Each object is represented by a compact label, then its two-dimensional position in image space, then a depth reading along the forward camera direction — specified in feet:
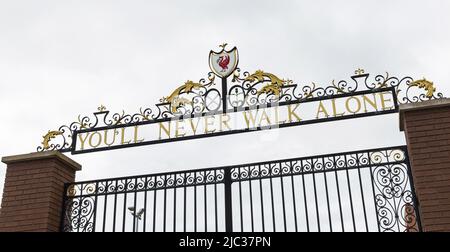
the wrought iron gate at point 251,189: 22.50
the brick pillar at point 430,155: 20.98
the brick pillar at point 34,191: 25.45
